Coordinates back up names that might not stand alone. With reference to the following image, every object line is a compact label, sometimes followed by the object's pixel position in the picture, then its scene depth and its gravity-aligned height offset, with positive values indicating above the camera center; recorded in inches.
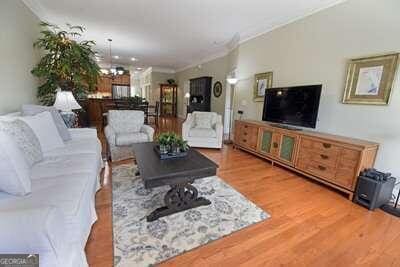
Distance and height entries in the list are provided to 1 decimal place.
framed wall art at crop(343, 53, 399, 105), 92.5 +14.0
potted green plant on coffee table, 89.0 -22.5
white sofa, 33.2 -26.1
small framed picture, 163.5 +15.5
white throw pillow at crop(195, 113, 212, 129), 181.9 -20.2
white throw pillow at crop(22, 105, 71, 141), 92.6 -11.0
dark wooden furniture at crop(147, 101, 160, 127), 296.7 -27.2
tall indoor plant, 125.0 +16.6
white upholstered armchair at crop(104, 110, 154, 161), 128.4 -25.7
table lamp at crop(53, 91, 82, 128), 118.5 -7.1
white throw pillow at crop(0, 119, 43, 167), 61.3 -16.2
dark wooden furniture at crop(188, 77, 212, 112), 290.2 +7.6
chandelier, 298.5 +38.2
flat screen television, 117.6 -1.1
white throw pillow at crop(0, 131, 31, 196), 44.4 -18.7
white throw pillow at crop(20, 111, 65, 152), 79.6 -16.6
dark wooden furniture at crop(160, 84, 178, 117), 418.9 -3.5
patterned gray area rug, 59.1 -46.1
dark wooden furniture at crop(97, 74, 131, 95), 395.2 +26.0
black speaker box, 84.4 -37.4
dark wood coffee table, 71.1 -29.0
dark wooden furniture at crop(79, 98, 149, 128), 246.4 -15.3
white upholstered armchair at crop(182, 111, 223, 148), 169.0 -30.6
